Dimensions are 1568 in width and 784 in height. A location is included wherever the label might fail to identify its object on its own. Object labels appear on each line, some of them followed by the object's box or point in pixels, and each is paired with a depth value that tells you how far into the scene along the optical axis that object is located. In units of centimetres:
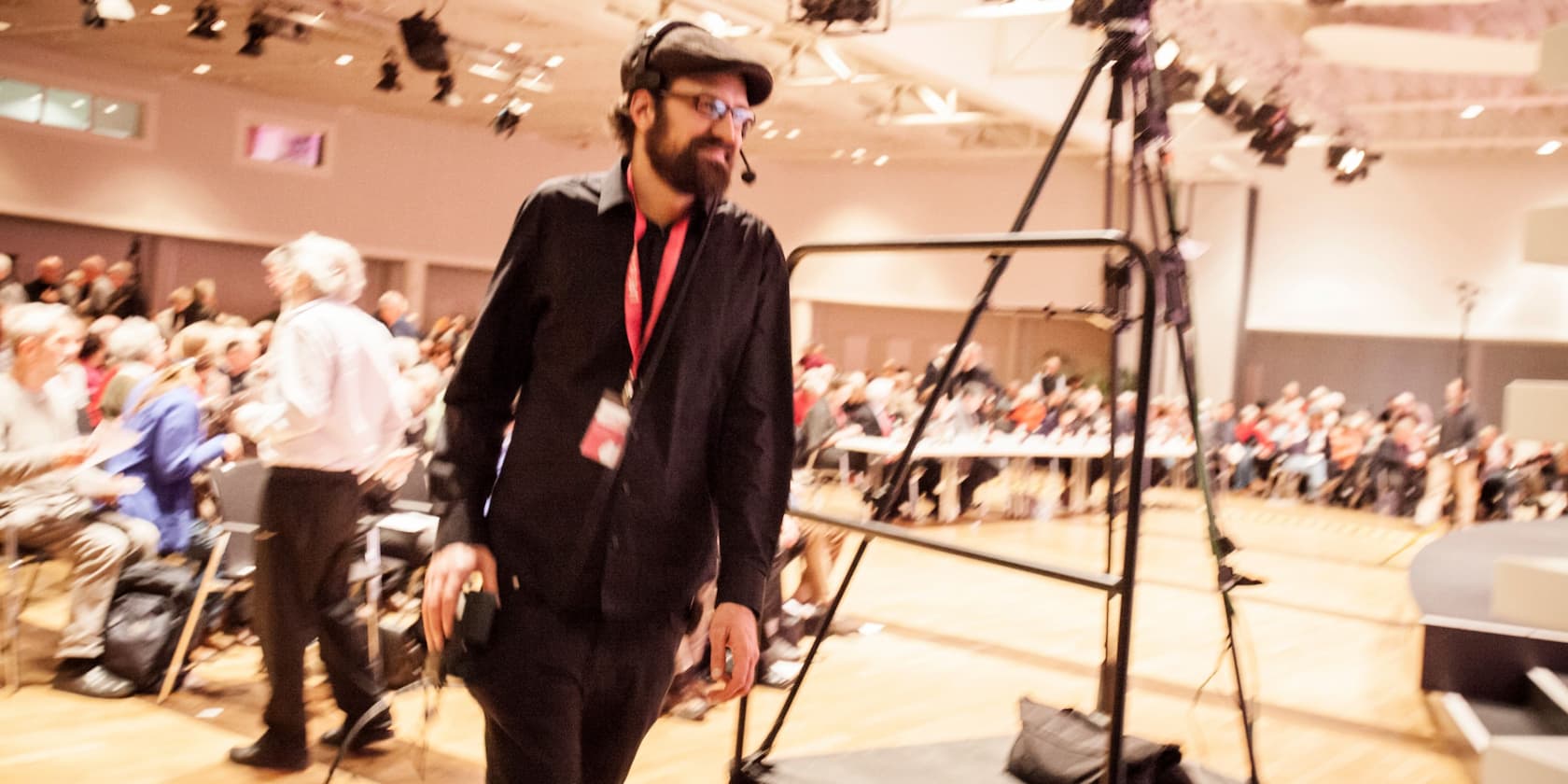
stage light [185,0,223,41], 938
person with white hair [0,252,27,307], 936
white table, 919
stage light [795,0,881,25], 829
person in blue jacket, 461
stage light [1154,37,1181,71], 819
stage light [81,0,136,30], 827
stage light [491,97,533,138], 1082
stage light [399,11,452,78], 914
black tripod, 260
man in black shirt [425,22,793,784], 162
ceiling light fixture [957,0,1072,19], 866
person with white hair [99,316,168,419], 498
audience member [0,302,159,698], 434
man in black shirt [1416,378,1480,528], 1241
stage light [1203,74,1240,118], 1066
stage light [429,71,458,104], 1044
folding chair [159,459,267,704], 428
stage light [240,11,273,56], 947
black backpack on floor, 430
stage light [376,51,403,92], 1031
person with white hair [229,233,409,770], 351
